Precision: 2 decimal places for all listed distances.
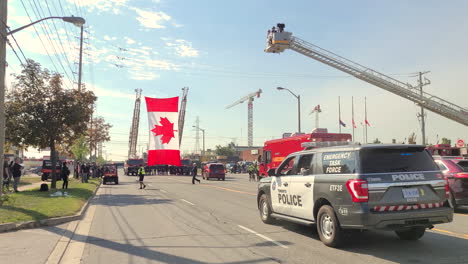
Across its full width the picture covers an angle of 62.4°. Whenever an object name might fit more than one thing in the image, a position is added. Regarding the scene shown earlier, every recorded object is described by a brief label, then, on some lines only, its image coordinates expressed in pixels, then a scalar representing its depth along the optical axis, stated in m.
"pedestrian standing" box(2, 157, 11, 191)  21.14
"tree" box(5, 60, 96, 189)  21.44
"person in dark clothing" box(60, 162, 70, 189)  21.84
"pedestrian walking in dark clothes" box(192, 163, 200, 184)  32.09
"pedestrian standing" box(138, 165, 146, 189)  26.28
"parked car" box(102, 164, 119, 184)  34.53
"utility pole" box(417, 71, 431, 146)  47.38
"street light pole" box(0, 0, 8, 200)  13.83
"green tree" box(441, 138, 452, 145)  101.51
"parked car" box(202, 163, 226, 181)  40.66
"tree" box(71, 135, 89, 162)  40.97
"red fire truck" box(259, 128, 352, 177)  22.01
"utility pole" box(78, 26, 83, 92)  37.96
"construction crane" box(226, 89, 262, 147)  191.12
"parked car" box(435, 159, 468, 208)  12.05
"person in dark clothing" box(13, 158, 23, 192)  20.10
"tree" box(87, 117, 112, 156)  58.08
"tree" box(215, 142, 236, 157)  167.50
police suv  6.73
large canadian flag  37.94
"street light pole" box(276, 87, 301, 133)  36.61
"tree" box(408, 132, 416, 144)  72.56
